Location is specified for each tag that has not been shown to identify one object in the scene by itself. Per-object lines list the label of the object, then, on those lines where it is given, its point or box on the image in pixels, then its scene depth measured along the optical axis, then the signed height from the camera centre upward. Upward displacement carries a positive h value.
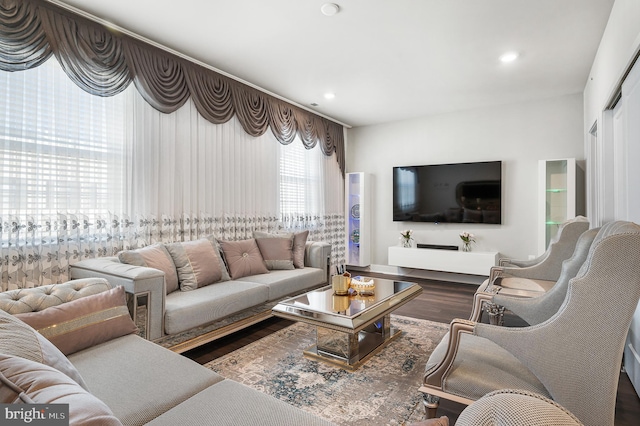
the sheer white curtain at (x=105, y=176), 2.37 +0.33
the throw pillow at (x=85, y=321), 1.57 -0.52
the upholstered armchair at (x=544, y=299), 1.71 -0.47
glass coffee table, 2.27 -0.71
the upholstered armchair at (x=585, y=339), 1.18 -0.49
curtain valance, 2.31 +1.27
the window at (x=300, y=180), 4.86 +0.50
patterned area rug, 1.92 -1.10
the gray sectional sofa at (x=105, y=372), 0.67 -0.65
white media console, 4.79 -0.71
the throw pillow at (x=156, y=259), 2.58 -0.36
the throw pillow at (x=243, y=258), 3.42 -0.47
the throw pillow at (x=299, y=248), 3.97 -0.42
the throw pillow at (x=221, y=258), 3.29 -0.44
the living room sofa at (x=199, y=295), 2.22 -0.66
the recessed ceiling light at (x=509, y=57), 3.36 +1.55
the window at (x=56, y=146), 2.33 +0.52
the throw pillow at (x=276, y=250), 3.82 -0.42
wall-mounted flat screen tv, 5.01 +0.30
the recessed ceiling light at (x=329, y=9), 2.56 +1.55
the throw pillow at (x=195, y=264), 2.94 -0.45
